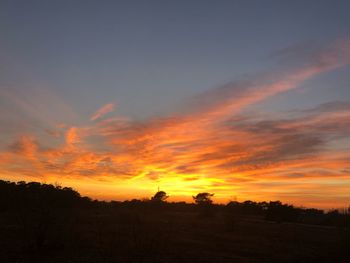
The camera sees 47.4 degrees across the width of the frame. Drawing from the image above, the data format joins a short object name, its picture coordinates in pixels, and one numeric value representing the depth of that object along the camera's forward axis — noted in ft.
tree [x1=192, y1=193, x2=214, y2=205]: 256.77
